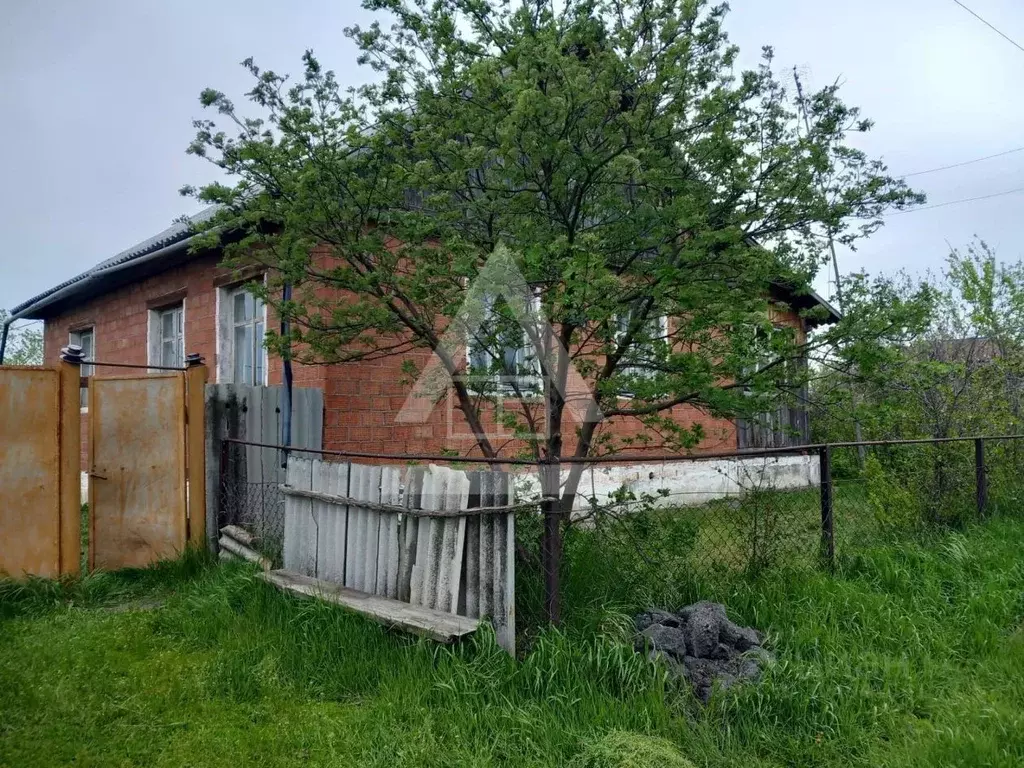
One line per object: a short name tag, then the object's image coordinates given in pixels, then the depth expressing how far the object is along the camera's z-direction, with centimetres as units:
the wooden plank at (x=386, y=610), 347
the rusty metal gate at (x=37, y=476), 505
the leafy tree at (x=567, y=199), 409
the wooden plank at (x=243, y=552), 495
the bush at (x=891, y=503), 584
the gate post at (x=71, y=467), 520
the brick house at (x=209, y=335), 709
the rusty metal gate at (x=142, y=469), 556
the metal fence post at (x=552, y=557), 371
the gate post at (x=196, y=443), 577
